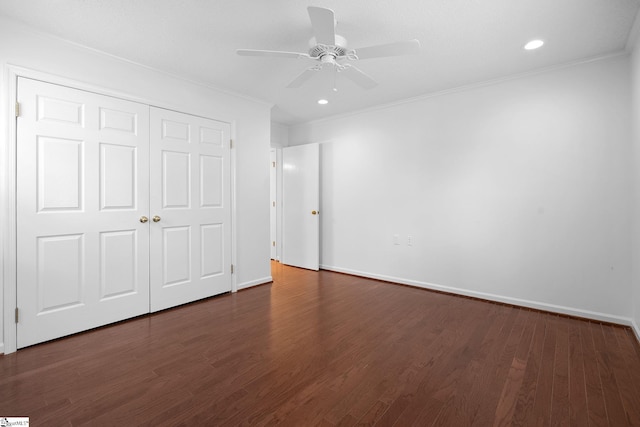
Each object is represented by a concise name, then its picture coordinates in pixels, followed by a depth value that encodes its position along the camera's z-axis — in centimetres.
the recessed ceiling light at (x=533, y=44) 260
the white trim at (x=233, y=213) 381
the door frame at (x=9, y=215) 227
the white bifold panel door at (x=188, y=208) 316
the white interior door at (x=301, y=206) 504
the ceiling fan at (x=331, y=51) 185
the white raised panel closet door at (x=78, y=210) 239
